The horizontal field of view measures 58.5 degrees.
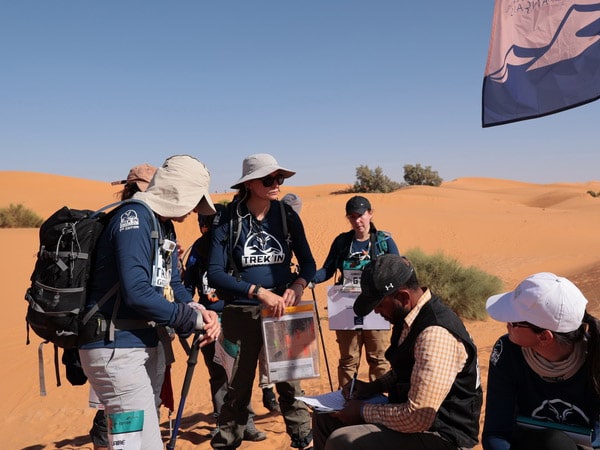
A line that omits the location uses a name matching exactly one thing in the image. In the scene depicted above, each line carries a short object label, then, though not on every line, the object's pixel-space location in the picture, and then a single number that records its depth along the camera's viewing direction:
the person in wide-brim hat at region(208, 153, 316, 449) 3.69
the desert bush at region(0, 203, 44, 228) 21.14
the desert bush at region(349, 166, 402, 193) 35.41
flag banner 3.75
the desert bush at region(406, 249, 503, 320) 9.80
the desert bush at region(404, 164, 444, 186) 45.72
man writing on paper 2.41
